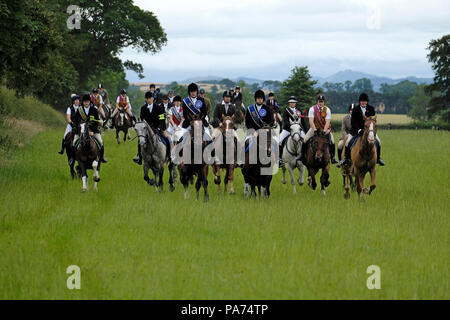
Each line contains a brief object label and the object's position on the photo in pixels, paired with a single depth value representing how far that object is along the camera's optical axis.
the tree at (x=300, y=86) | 95.00
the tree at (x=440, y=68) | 77.12
